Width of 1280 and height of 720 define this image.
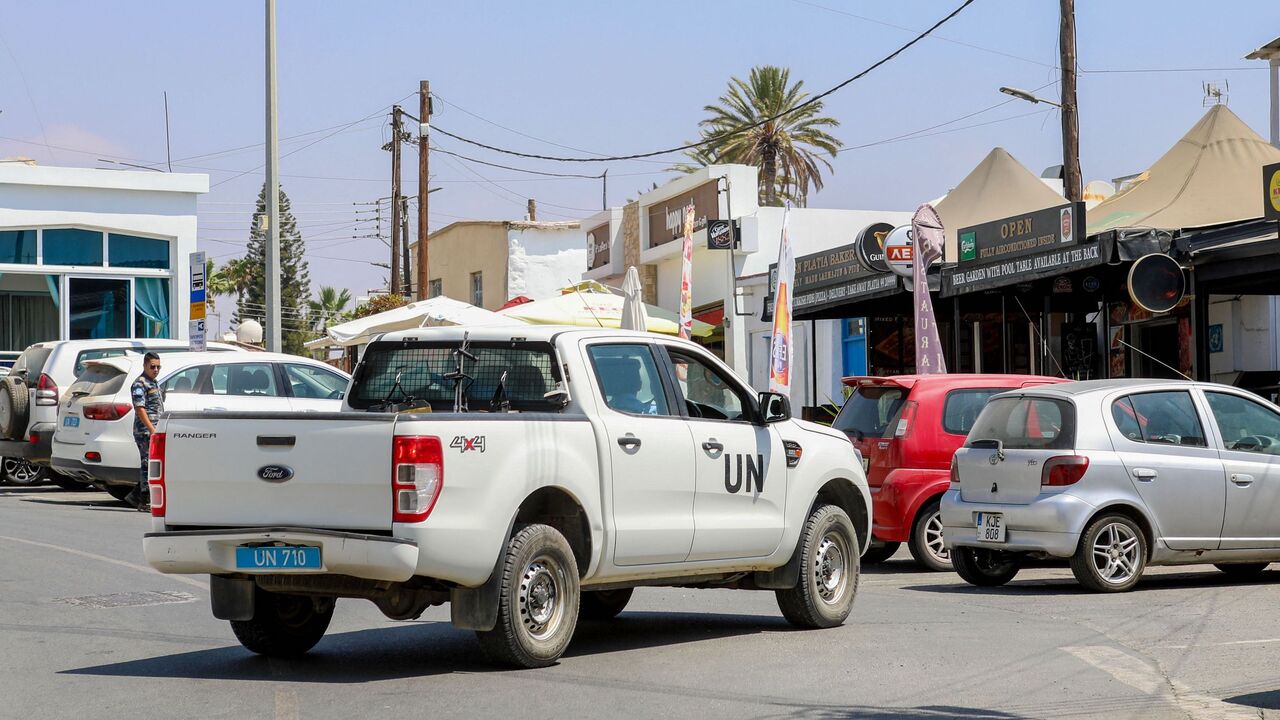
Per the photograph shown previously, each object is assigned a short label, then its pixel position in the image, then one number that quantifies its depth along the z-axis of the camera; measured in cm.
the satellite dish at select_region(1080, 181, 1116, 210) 3116
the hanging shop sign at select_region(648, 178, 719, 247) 3591
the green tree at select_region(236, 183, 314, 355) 10750
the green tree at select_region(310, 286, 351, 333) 11488
